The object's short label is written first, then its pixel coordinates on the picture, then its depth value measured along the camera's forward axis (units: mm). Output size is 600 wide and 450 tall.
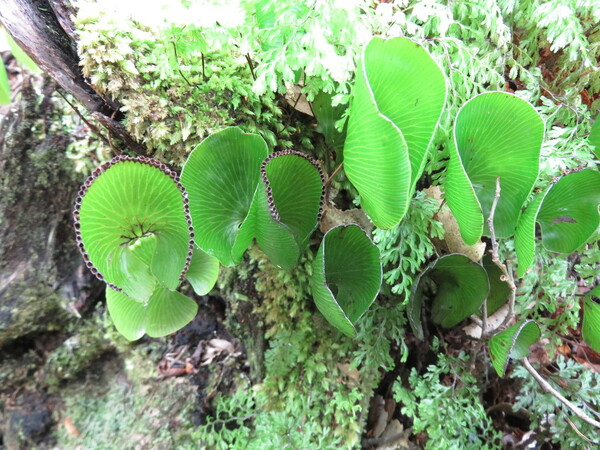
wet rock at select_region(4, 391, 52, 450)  343
